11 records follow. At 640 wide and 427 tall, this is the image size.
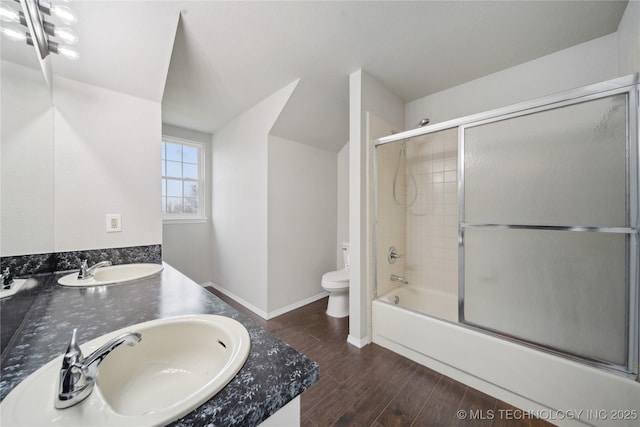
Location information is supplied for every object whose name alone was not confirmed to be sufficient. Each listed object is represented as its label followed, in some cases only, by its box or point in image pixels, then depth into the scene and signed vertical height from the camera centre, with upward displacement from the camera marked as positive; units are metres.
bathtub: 1.17 -0.97
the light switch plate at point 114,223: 1.53 -0.07
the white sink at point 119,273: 1.22 -0.37
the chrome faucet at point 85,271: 1.24 -0.32
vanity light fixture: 0.76 +0.85
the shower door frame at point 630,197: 1.13 +0.08
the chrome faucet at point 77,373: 0.47 -0.35
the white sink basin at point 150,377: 0.43 -0.41
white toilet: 2.54 -0.92
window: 3.26 +0.50
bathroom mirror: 0.77 +0.25
